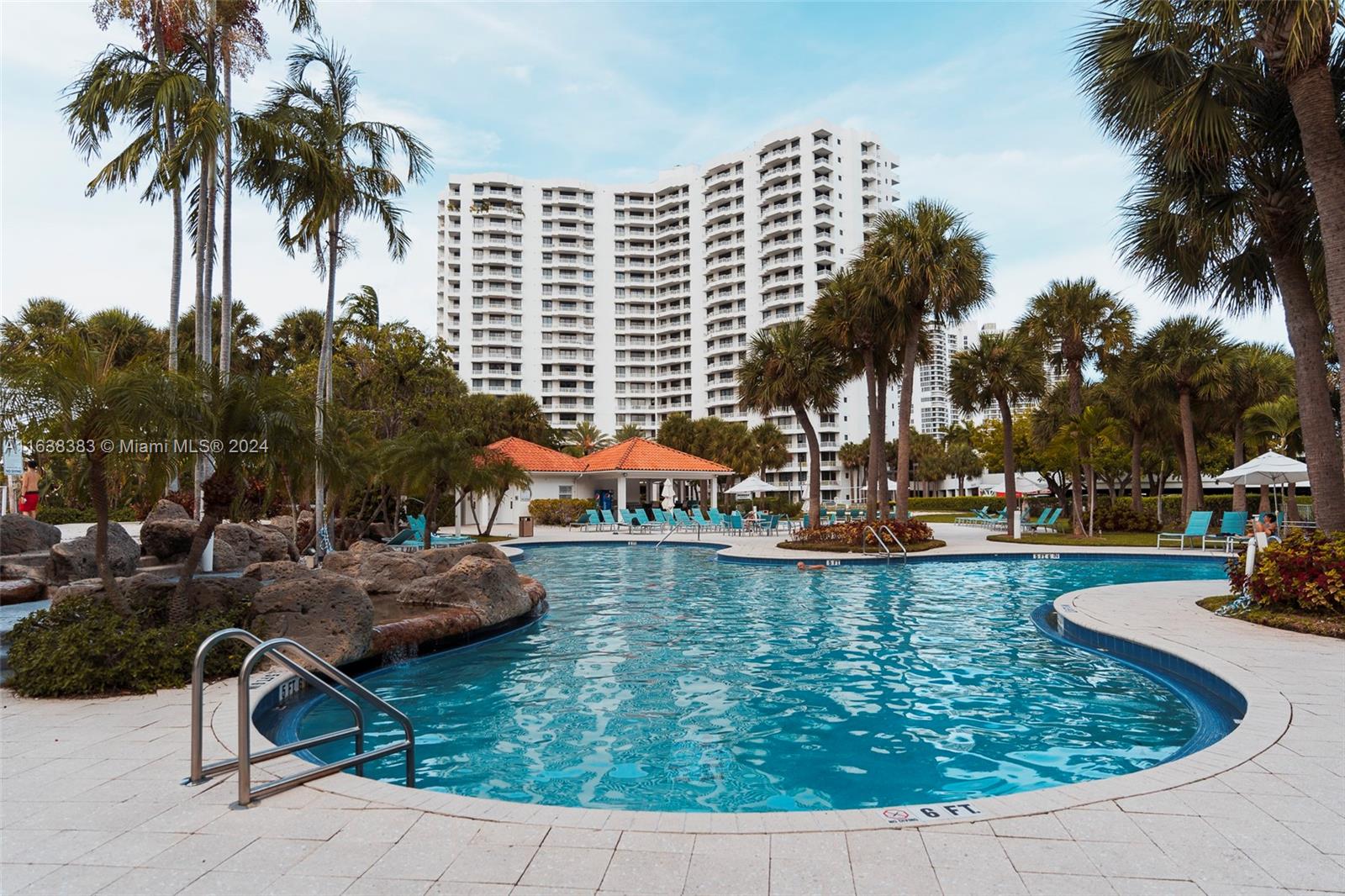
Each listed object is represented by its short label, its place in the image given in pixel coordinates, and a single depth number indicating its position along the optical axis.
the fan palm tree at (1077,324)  23.89
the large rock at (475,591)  9.71
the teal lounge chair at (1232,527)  18.41
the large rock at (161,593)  6.73
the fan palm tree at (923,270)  19.19
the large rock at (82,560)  10.05
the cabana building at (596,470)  35.25
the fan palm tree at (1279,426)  24.70
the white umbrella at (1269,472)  18.23
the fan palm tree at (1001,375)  25.31
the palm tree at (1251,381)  24.52
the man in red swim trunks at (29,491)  19.30
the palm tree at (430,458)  18.62
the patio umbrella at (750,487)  30.80
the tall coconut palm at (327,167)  13.86
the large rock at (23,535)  11.78
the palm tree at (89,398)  5.82
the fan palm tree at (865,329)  20.66
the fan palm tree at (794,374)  23.28
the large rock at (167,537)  11.87
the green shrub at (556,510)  34.22
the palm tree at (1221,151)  9.09
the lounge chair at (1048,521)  25.55
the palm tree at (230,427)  6.36
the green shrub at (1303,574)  8.00
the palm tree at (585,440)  59.06
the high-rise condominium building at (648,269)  79.44
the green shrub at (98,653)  5.69
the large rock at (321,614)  6.96
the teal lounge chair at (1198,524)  18.44
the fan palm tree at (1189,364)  23.20
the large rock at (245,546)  12.25
